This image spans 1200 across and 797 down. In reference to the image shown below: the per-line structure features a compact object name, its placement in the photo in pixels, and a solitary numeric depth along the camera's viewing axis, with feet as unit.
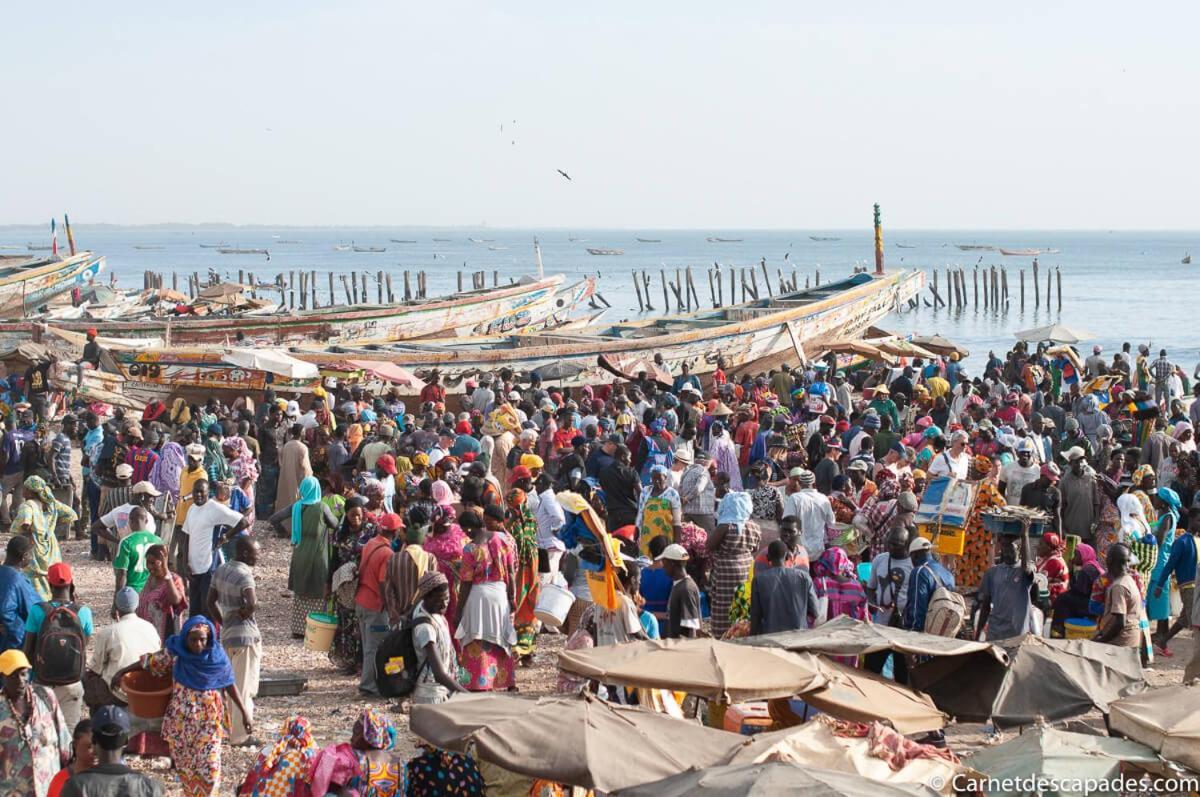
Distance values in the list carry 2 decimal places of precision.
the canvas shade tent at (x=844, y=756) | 41.86
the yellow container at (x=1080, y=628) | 65.41
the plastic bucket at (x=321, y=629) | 66.49
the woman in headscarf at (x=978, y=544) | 77.71
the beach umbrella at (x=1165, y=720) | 41.98
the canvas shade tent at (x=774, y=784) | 35.99
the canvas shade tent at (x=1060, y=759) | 41.19
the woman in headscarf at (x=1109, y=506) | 77.36
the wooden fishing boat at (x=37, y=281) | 250.16
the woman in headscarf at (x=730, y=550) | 64.54
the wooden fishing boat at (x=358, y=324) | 182.91
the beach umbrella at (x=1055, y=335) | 158.81
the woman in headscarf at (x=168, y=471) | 83.10
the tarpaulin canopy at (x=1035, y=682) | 50.85
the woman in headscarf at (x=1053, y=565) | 64.39
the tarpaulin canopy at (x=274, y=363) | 128.67
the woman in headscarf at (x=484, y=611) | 59.47
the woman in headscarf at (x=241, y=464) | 84.58
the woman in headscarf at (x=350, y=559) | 65.72
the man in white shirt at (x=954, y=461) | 82.17
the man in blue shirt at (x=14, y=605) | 52.95
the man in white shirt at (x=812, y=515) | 70.44
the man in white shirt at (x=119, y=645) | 51.42
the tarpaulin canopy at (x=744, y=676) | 46.26
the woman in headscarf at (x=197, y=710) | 48.14
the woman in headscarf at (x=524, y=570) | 67.87
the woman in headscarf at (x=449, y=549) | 63.21
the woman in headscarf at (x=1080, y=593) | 65.51
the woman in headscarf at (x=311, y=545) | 69.15
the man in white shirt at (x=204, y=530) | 67.05
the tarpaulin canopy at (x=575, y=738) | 39.99
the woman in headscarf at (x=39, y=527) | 63.82
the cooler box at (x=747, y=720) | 52.26
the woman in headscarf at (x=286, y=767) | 40.57
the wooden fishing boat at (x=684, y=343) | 146.41
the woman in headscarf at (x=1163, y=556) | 72.23
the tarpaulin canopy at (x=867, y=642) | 50.72
